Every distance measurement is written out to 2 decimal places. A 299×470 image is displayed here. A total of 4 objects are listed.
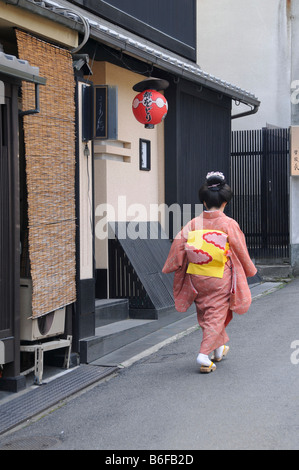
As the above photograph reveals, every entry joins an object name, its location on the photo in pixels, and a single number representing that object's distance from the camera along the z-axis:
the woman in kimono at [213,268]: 7.91
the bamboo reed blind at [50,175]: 7.68
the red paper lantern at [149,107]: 10.52
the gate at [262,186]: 16.67
